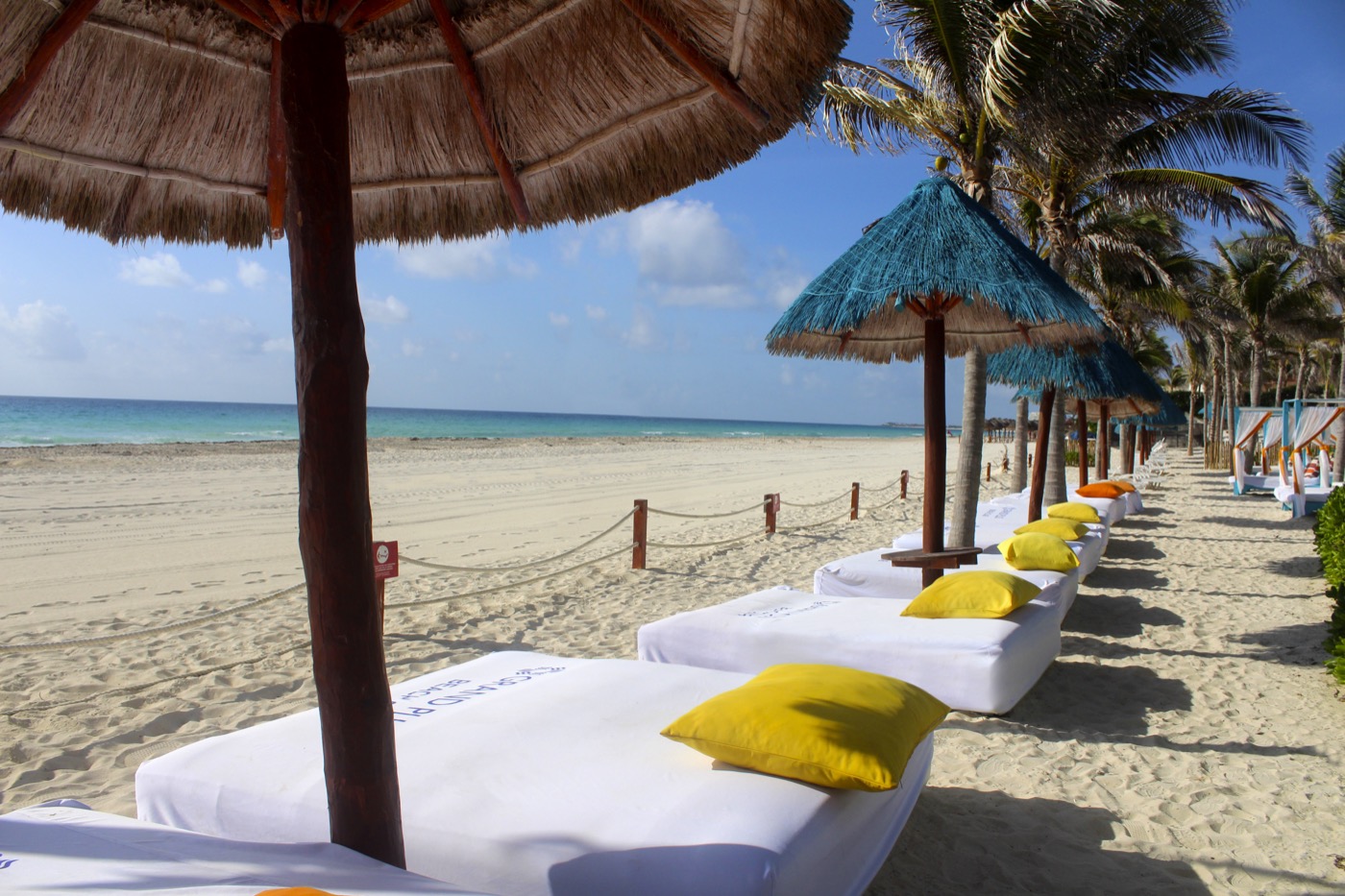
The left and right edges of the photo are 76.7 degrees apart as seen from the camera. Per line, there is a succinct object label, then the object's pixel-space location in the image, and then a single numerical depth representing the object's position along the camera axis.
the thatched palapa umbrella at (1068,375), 9.62
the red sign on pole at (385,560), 5.54
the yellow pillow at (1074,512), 9.30
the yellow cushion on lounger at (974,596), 4.87
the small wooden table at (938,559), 5.53
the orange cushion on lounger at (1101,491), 12.91
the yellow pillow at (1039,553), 6.37
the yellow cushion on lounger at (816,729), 2.52
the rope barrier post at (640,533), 8.96
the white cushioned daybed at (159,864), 1.86
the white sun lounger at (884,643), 4.39
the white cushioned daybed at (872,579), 6.63
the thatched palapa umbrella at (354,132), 1.96
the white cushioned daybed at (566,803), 2.18
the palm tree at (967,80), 6.92
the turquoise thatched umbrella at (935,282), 5.04
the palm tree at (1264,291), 25.06
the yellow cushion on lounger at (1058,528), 7.82
